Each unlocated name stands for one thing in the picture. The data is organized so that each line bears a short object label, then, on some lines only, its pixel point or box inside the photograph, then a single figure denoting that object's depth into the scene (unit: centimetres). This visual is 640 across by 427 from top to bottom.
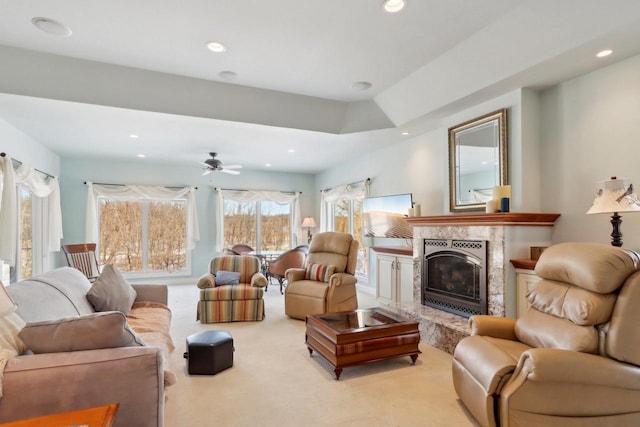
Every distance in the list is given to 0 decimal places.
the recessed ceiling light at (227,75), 358
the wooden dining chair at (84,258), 491
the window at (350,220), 667
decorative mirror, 339
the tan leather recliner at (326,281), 418
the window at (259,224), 779
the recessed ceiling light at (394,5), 247
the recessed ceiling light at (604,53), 253
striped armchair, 419
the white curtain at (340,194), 626
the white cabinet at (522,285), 295
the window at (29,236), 475
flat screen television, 497
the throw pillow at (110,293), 263
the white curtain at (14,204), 394
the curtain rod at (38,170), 393
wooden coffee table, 265
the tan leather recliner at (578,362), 173
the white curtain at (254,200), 747
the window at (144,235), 689
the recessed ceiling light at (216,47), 302
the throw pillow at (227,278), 444
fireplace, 332
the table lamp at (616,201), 236
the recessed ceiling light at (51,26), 264
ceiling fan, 588
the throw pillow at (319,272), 441
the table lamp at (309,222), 779
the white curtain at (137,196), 648
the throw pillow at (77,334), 154
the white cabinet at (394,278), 442
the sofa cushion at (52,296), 190
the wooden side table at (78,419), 116
